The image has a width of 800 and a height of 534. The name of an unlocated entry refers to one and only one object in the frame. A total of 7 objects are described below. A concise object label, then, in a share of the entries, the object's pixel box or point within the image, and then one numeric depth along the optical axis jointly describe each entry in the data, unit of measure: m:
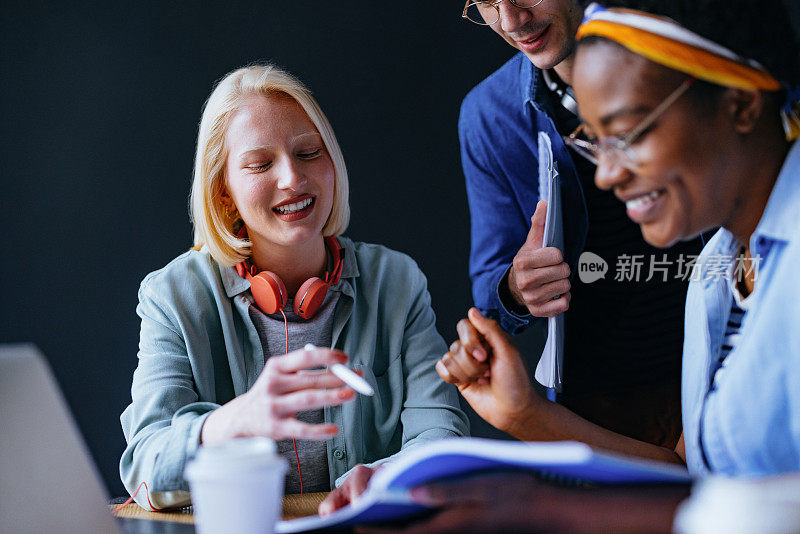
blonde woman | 1.61
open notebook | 0.68
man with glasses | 1.72
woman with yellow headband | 0.98
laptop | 0.81
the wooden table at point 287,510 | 1.22
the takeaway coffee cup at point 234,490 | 0.73
